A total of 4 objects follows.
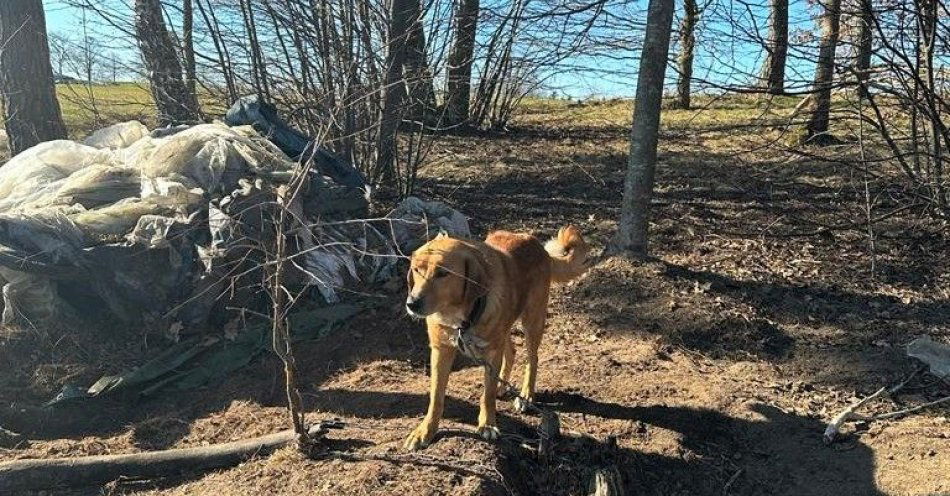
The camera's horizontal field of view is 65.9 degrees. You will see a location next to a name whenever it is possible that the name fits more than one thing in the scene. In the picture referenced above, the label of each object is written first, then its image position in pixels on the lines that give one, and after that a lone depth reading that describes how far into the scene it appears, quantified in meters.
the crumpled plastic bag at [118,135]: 7.33
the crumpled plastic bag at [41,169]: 6.15
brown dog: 3.67
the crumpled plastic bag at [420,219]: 6.89
